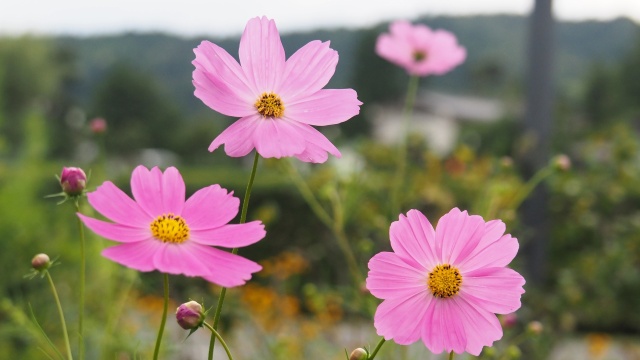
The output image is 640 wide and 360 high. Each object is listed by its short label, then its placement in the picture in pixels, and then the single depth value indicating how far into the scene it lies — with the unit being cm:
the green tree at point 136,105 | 2272
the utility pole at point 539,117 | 343
